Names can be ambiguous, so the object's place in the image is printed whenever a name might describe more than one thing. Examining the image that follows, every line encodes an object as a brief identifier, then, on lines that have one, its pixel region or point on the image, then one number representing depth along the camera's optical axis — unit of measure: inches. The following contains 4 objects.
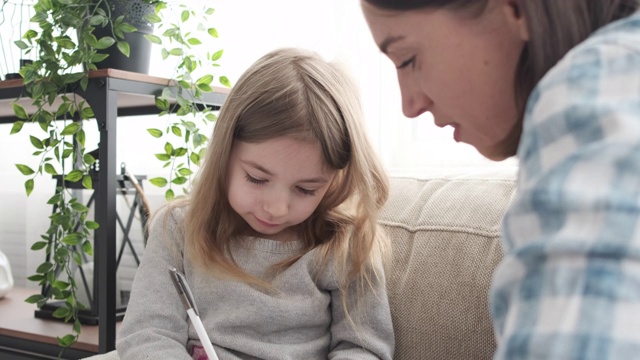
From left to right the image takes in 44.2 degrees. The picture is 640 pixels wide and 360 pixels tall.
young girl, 46.6
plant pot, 65.1
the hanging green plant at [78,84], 61.6
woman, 12.2
